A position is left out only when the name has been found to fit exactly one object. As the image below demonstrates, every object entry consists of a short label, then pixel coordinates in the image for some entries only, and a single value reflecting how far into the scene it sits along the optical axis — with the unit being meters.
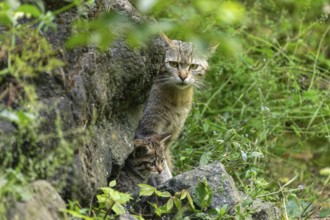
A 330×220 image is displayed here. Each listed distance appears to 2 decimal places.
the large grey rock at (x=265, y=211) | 9.70
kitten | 11.51
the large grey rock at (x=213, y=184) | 9.31
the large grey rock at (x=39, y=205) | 6.94
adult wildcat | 12.69
